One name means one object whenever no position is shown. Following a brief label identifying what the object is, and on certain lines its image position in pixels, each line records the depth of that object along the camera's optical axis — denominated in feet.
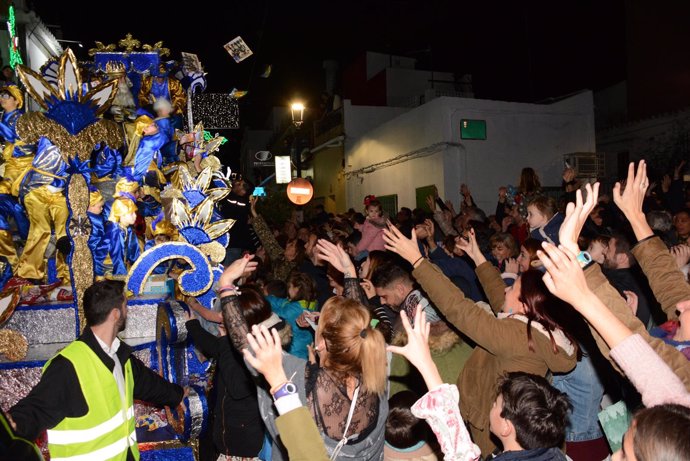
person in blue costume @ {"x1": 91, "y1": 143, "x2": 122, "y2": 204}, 17.94
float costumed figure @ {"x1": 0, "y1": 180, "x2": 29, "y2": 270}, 16.31
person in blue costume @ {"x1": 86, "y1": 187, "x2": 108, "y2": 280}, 15.92
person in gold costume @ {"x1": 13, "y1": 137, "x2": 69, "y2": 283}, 16.05
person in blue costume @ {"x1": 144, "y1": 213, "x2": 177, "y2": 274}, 19.93
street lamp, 57.00
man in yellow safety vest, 8.81
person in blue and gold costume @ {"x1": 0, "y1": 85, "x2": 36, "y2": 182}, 16.30
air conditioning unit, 51.62
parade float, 13.60
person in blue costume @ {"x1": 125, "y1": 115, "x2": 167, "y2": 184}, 19.40
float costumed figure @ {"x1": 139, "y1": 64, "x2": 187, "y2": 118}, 21.70
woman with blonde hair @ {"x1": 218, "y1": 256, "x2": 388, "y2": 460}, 7.52
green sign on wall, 51.93
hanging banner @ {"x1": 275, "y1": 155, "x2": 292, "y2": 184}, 75.05
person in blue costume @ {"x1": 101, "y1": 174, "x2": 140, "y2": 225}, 17.46
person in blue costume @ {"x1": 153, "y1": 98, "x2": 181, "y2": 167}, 20.84
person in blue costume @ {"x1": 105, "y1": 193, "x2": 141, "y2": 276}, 16.56
